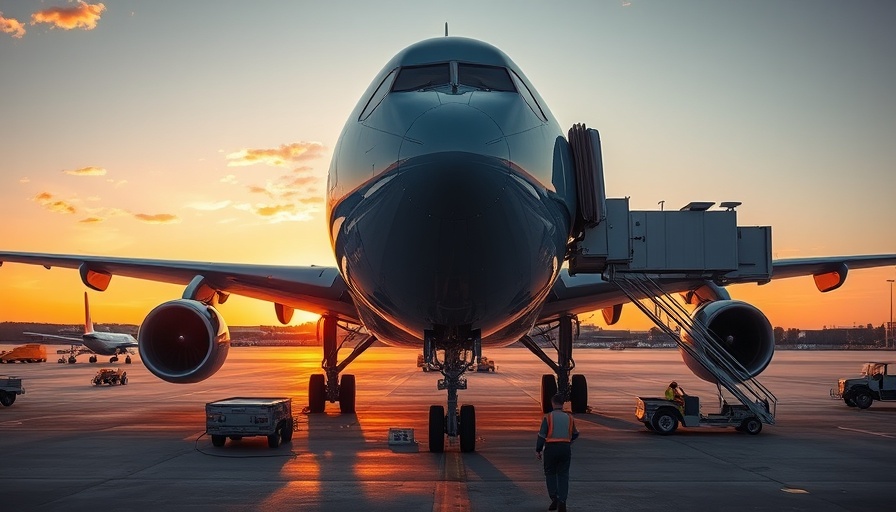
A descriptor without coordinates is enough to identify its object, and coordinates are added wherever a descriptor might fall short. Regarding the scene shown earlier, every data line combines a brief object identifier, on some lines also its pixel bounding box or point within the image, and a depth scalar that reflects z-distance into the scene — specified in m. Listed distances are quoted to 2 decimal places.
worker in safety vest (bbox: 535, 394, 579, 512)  8.27
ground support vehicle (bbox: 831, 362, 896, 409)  22.23
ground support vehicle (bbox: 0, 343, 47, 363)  60.31
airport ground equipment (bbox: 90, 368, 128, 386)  32.72
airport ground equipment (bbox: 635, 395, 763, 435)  15.41
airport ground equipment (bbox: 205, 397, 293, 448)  13.38
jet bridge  12.12
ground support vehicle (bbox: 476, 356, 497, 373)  44.12
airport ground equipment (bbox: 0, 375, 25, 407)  22.05
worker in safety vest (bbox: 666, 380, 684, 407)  15.93
